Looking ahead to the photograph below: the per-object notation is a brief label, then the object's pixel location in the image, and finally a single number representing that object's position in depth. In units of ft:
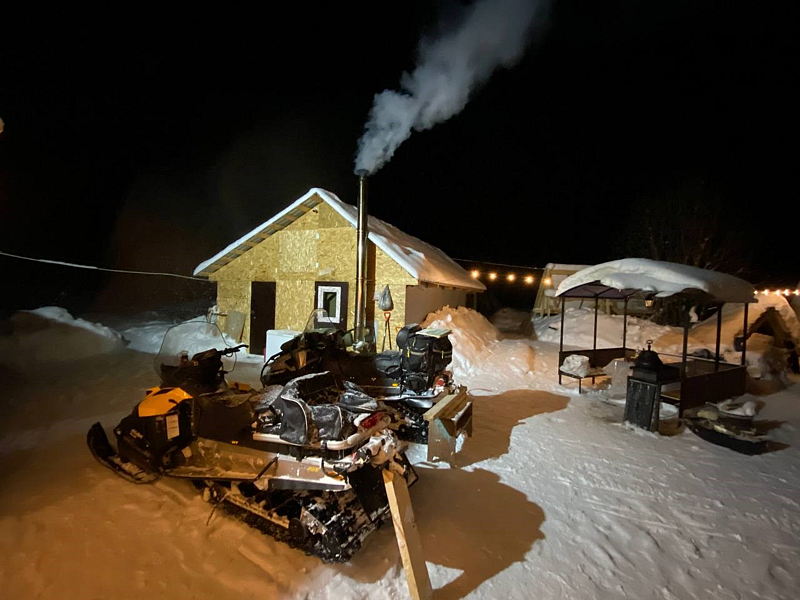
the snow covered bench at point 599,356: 28.20
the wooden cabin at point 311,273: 37.11
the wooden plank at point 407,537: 8.15
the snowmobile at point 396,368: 17.22
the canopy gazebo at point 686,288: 21.16
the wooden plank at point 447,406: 14.96
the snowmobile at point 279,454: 9.62
